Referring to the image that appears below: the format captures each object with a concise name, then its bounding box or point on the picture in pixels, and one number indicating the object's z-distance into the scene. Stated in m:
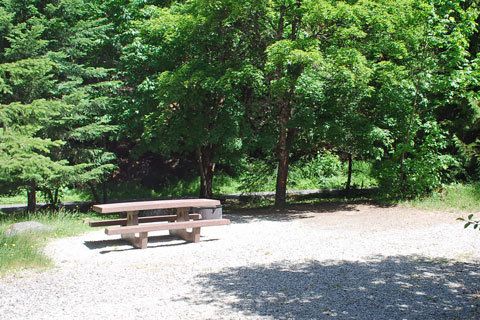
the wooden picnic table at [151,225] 8.33
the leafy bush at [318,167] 14.87
